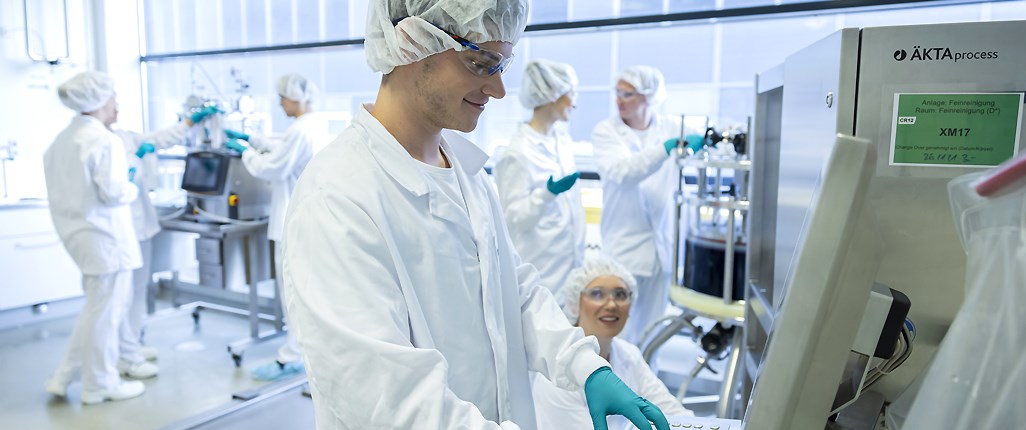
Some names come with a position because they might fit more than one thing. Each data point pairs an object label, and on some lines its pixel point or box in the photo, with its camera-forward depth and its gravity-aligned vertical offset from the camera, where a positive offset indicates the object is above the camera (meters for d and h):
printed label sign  0.87 +0.02
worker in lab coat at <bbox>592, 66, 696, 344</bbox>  3.01 -0.30
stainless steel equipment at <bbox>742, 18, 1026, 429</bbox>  0.87 +0.03
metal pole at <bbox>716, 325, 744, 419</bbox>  2.05 -0.72
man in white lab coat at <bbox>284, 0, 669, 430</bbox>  0.89 -0.19
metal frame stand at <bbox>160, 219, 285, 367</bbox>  3.76 -0.82
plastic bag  0.50 -0.14
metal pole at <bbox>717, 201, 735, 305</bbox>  1.96 -0.35
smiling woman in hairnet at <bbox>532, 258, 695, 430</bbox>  1.73 -0.58
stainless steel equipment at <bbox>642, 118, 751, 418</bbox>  1.99 -0.34
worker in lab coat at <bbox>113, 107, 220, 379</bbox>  3.57 -0.53
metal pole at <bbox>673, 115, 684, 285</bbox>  2.29 -0.33
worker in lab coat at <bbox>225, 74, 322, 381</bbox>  3.54 -0.14
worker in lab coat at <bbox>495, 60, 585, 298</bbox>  2.84 -0.21
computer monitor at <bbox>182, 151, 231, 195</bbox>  3.89 -0.23
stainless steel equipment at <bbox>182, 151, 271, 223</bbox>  3.89 -0.31
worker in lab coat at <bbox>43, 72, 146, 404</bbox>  3.17 -0.47
